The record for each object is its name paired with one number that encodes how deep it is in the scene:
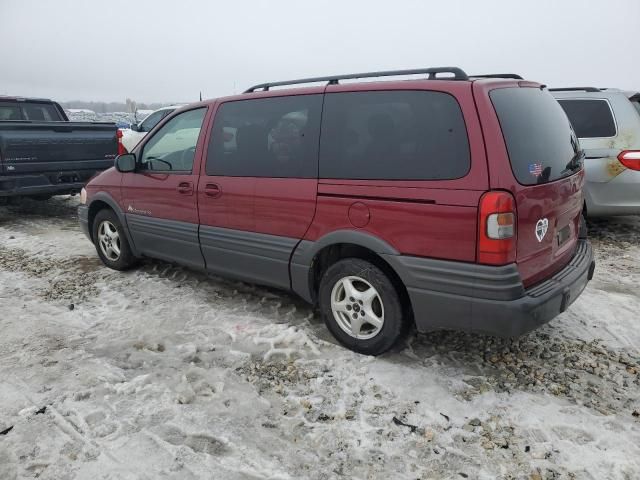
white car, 11.58
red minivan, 2.65
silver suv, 5.37
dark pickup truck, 6.71
